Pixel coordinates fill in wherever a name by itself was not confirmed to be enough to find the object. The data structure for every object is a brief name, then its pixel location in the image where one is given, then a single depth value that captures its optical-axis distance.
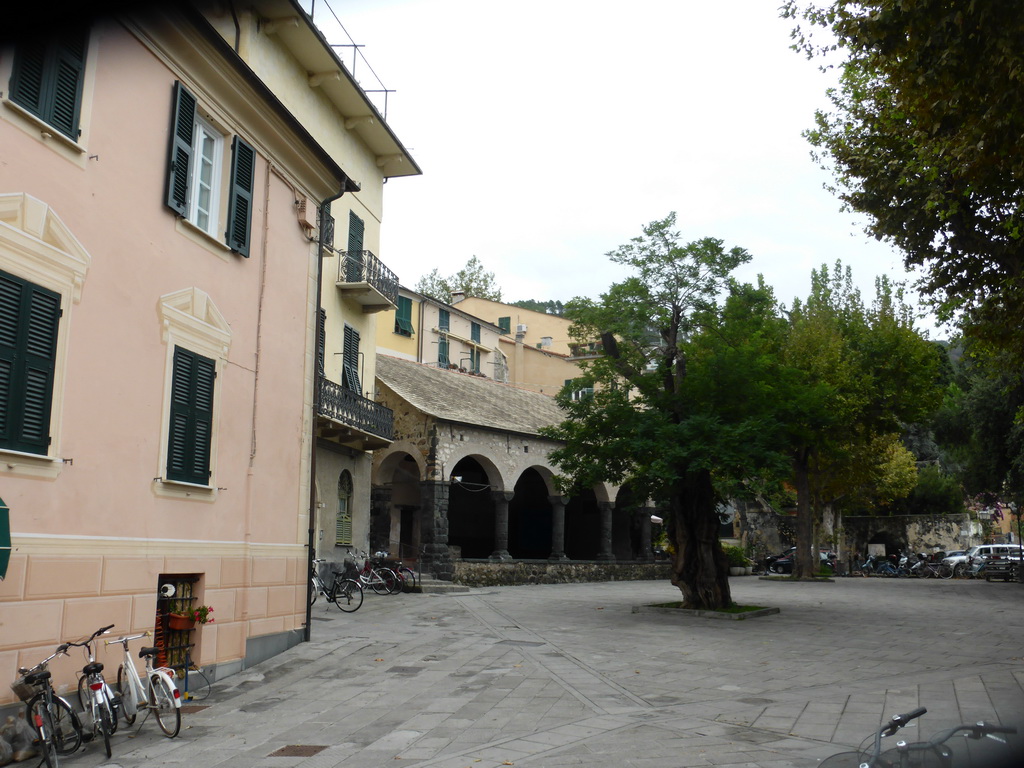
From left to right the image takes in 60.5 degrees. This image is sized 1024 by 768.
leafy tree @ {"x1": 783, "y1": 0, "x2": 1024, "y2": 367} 8.73
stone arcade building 26.17
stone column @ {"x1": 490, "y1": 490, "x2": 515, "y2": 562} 28.64
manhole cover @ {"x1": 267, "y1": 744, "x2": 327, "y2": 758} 7.36
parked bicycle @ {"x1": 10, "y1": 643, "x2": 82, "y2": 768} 6.82
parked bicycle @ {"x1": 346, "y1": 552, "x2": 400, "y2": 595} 21.65
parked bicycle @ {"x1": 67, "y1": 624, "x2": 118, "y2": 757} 7.44
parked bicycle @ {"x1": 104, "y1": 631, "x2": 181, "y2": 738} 8.16
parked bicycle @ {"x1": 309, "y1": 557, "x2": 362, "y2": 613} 18.39
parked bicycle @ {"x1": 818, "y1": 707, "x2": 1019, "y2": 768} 3.51
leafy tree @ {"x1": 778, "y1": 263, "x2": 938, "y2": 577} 31.88
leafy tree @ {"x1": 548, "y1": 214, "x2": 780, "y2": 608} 18.00
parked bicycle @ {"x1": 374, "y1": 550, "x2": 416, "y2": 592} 23.25
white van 39.75
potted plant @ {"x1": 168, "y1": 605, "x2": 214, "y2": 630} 9.84
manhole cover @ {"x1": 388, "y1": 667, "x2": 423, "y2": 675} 11.26
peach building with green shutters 7.67
